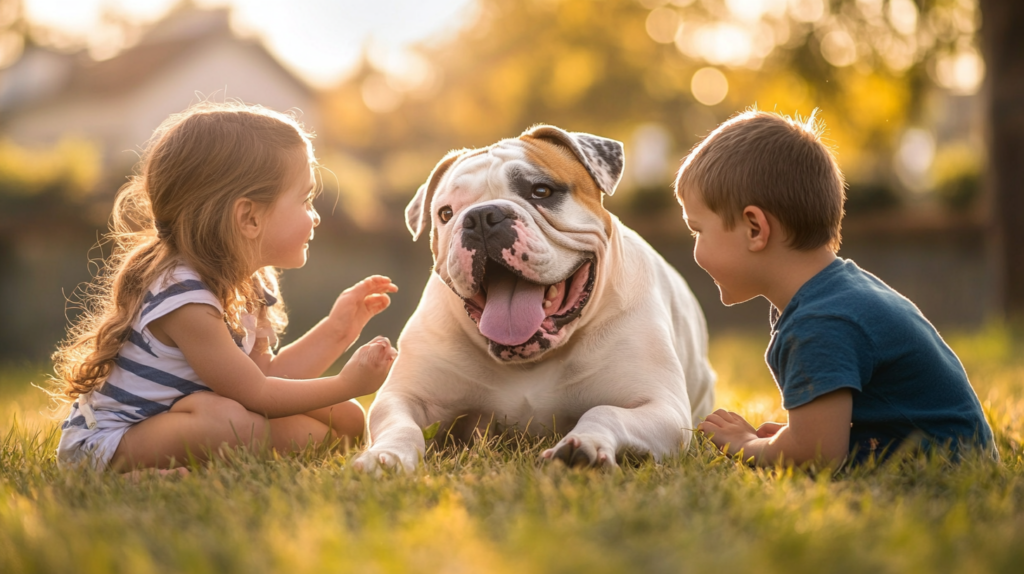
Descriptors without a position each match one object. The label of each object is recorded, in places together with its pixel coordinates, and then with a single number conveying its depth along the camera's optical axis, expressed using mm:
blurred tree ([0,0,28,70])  29594
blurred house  26469
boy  2617
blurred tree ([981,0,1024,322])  9423
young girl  2969
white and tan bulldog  3207
